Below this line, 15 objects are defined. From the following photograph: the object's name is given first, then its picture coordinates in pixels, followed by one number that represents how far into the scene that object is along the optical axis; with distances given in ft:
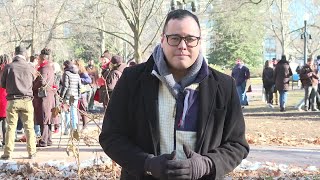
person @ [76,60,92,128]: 41.37
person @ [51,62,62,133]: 34.28
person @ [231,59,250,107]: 58.59
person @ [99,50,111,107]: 34.81
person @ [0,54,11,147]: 33.04
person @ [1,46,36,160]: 28.14
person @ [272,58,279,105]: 65.93
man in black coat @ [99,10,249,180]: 8.25
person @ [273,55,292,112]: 54.39
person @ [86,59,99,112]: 55.42
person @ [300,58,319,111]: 52.90
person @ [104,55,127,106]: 33.42
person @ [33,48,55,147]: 32.27
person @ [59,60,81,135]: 36.22
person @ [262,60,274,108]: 62.32
